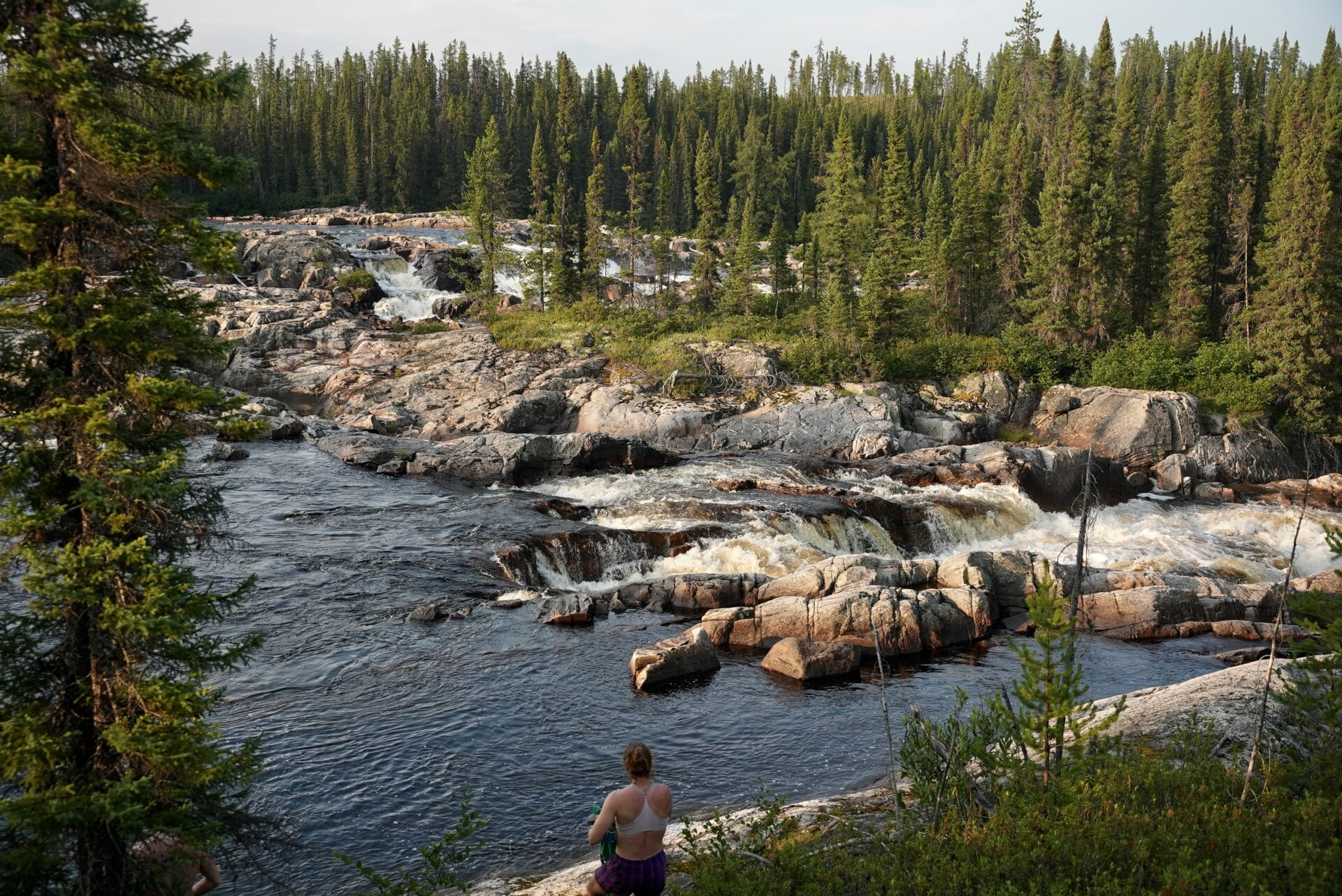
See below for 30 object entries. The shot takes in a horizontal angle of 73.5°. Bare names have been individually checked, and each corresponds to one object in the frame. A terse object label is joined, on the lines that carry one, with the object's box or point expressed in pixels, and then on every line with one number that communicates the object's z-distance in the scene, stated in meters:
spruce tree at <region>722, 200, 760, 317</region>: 59.19
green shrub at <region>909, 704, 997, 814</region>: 10.76
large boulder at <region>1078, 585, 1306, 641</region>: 24.16
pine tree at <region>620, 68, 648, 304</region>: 68.06
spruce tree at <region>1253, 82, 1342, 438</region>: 45.22
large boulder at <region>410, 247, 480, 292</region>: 71.88
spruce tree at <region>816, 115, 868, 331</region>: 62.34
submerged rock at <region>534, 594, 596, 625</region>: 23.72
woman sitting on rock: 9.09
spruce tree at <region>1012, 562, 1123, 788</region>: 10.13
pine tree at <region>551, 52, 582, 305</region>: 63.97
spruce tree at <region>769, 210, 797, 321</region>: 62.00
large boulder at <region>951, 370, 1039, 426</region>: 48.44
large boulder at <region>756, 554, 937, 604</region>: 24.47
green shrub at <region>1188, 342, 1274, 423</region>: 45.12
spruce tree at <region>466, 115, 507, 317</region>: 66.00
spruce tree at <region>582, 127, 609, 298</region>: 66.38
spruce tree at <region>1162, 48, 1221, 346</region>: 53.38
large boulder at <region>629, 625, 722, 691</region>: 20.17
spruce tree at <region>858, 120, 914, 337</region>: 50.22
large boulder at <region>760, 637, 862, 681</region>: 20.81
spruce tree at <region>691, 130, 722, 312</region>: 63.69
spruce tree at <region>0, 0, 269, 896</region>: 9.23
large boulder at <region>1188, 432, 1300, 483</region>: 42.34
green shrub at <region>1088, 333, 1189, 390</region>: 48.72
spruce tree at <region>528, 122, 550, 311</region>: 63.97
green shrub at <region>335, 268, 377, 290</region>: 67.62
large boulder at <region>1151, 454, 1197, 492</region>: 40.69
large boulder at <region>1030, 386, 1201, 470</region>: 43.00
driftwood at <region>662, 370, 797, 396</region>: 48.06
